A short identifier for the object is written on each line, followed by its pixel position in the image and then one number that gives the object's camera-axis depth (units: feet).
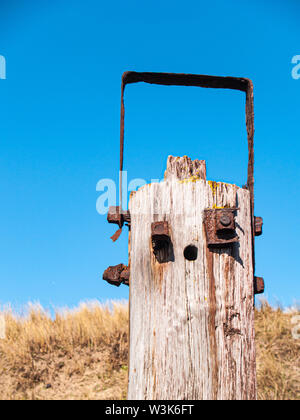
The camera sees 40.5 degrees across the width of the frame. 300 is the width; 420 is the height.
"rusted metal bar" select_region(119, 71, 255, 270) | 8.19
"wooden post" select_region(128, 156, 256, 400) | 6.81
